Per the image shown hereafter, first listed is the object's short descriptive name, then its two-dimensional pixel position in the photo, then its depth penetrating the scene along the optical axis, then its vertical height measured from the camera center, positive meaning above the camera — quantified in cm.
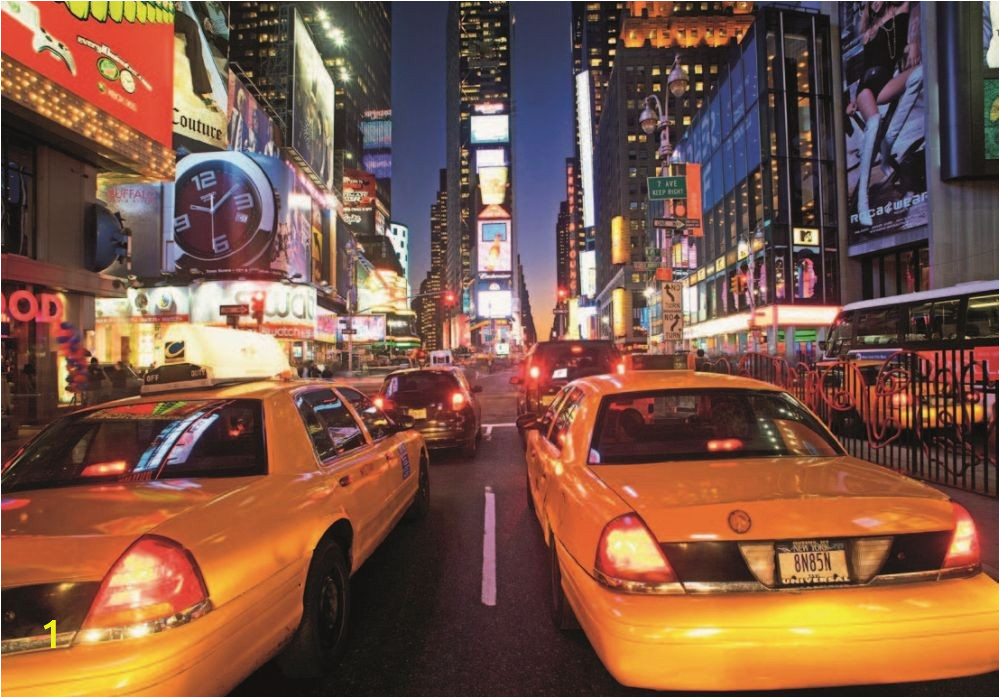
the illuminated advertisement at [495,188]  12531 +3933
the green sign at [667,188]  1508 +470
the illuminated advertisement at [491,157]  12635 +4727
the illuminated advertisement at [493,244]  12581 +2639
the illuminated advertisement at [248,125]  4144 +1949
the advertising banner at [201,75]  3322 +1837
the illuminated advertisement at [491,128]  12988 +5533
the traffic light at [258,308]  2645 +264
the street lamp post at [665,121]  1696 +790
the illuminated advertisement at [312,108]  5106 +2558
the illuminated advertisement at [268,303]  4081 +462
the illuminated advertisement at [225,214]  4112 +1138
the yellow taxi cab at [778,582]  219 -97
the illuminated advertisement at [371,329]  7800 +455
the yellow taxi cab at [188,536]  199 -77
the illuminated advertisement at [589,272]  14314 +2269
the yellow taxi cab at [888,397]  775 -67
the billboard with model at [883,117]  3159 +1469
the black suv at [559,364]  1127 -15
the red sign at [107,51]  1354 +877
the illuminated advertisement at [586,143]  15042 +6093
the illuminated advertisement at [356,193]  9094 +2833
